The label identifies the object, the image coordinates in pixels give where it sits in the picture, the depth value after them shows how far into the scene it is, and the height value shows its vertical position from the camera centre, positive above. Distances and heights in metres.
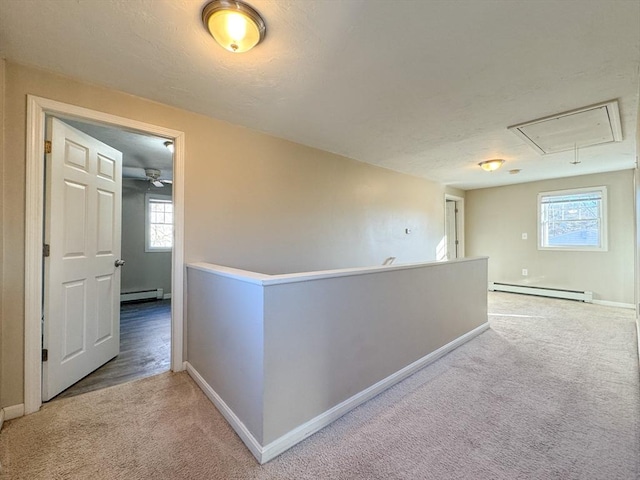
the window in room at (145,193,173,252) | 5.22 +0.37
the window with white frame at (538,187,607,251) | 4.70 +0.41
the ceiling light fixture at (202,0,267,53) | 1.29 +1.08
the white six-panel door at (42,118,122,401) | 1.94 -0.13
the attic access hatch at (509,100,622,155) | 2.41 +1.14
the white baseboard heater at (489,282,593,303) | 4.83 -0.96
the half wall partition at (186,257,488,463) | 1.43 -0.65
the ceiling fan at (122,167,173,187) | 4.30 +1.12
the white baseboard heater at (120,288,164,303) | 4.81 -0.99
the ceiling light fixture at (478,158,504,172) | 3.81 +1.10
